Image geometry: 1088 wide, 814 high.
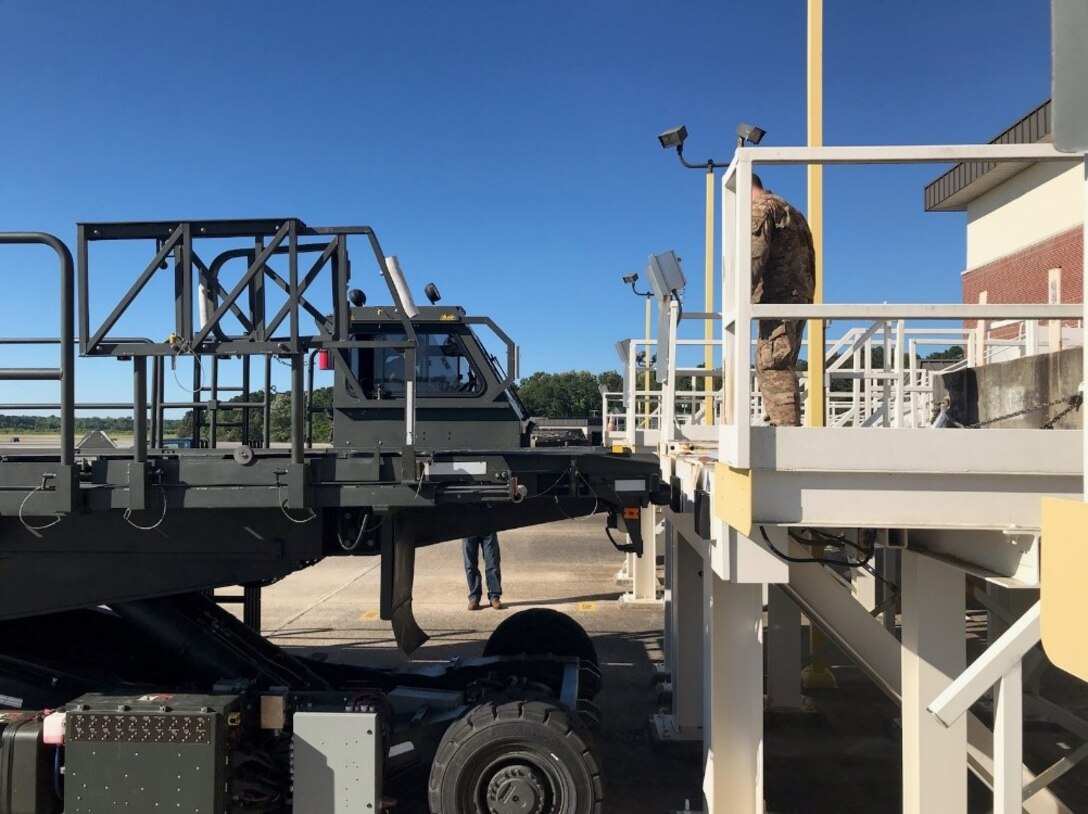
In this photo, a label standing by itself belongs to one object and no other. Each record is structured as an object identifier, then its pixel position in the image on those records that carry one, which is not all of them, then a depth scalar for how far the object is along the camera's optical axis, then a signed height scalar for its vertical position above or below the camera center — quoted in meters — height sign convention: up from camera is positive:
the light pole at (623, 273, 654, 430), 15.95 +2.88
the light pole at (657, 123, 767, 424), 6.36 +2.36
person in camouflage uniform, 3.53 +0.65
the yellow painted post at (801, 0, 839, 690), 4.16 +1.25
